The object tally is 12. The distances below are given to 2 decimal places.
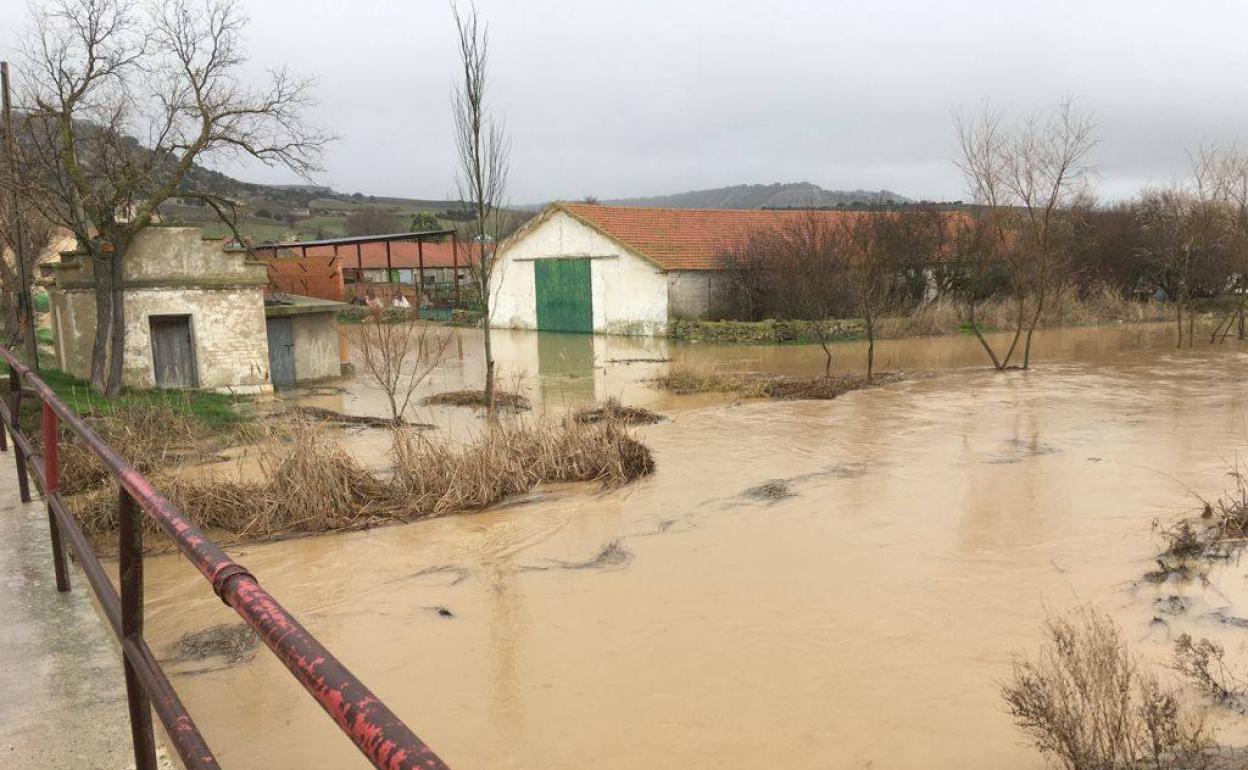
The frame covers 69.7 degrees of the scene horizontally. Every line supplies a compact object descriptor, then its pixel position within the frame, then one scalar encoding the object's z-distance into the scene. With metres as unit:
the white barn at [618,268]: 32.78
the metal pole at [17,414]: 5.99
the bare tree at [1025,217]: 20.53
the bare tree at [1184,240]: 30.33
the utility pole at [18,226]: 16.10
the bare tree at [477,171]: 15.77
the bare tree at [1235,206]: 29.05
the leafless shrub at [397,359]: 13.85
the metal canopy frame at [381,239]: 32.48
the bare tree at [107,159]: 16.98
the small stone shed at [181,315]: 18.31
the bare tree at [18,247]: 16.39
